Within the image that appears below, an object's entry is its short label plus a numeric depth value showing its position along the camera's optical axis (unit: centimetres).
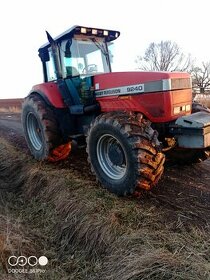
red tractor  297
